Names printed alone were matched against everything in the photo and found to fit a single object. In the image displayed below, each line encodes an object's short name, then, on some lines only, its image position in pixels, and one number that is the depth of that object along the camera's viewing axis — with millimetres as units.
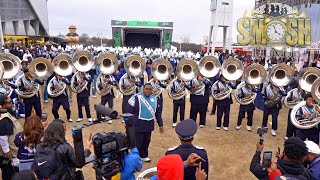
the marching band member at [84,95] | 8758
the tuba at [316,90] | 6391
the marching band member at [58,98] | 8398
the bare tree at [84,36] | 60262
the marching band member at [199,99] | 8508
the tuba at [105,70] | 8856
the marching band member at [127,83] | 8656
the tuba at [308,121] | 6203
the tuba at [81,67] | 8703
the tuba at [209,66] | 8836
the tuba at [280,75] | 8266
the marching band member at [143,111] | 5988
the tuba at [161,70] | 8914
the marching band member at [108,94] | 8795
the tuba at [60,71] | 8344
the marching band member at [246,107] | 8328
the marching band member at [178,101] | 8547
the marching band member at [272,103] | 8025
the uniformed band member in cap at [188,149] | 2943
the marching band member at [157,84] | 8562
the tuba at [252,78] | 8328
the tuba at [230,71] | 8523
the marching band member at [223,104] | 8484
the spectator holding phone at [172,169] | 2402
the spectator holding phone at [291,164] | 2750
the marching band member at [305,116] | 6360
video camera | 2518
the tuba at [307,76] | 7590
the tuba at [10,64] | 7992
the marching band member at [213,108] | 10266
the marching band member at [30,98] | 7855
